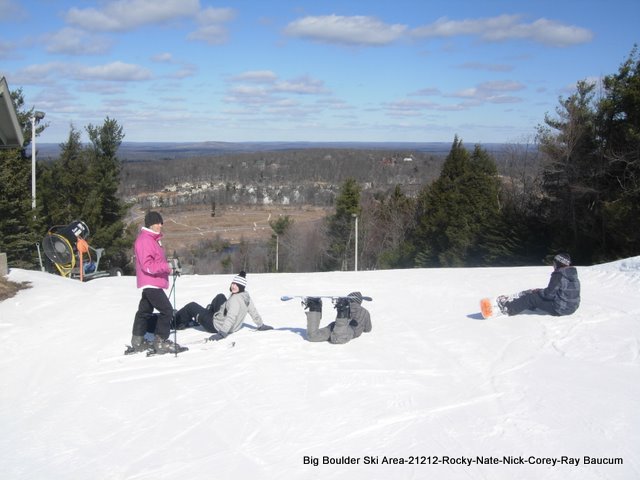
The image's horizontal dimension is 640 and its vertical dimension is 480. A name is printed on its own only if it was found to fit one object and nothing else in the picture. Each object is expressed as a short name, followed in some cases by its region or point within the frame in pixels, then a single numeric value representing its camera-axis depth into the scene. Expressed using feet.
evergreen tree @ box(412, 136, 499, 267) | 156.35
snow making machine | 51.44
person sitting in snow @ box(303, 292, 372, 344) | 29.01
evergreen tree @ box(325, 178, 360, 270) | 196.13
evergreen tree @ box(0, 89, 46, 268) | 99.25
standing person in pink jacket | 26.89
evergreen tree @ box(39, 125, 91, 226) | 121.70
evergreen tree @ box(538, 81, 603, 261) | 111.86
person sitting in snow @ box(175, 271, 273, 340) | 30.01
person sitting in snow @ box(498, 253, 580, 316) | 31.53
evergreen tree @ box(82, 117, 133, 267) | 123.03
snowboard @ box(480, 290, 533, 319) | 33.01
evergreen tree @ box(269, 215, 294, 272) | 233.14
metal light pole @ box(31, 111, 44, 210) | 95.04
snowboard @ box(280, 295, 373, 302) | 29.81
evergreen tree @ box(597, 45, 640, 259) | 96.73
